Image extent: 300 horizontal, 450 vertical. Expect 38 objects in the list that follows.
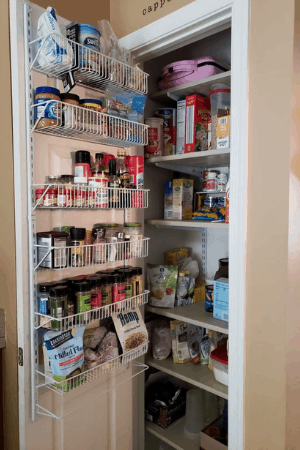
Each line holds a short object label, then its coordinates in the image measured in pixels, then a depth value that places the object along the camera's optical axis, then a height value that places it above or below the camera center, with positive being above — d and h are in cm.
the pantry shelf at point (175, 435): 178 -127
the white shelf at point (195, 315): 159 -57
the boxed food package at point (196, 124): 170 +42
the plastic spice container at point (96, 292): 132 -34
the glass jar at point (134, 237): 149 -14
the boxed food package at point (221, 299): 162 -45
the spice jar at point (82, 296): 125 -34
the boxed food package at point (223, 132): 147 +33
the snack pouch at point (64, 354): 120 -54
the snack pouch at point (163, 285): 187 -44
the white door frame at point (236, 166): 125 +15
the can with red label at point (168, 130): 188 +43
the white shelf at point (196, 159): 156 +25
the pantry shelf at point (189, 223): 153 -8
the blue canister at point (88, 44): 122 +61
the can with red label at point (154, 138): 177 +36
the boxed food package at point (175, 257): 212 -32
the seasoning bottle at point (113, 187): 138 +8
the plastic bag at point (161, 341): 192 -78
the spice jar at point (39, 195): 120 +4
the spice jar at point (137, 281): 150 -33
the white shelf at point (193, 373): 161 -88
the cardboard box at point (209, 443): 162 -117
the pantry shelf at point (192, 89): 162 +63
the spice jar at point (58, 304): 119 -35
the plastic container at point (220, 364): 160 -77
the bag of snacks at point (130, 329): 147 -55
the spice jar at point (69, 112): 119 +34
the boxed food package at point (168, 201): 193 +3
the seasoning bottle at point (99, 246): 133 -16
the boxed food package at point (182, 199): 188 +4
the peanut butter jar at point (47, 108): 116 +34
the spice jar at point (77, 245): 124 -14
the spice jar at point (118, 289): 141 -35
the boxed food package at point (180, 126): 179 +43
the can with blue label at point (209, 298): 177 -49
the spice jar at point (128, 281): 145 -33
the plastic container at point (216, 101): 163 +52
